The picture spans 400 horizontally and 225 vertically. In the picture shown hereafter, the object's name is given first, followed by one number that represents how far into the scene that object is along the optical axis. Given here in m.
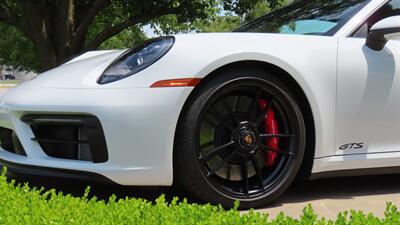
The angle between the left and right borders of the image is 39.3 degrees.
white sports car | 3.11
